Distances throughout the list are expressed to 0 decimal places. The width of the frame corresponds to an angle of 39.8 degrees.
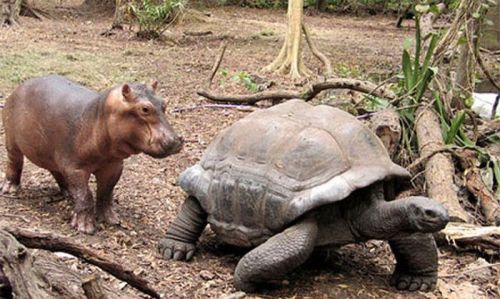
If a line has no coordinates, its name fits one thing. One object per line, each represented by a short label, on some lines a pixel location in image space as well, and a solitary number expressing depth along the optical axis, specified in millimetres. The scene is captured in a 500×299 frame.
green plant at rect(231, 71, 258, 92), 7914
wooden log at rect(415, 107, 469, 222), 4374
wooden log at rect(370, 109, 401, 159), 4977
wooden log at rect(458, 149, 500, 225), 4582
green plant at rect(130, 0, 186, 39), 11812
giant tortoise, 3316
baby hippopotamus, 3470
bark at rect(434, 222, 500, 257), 3980
